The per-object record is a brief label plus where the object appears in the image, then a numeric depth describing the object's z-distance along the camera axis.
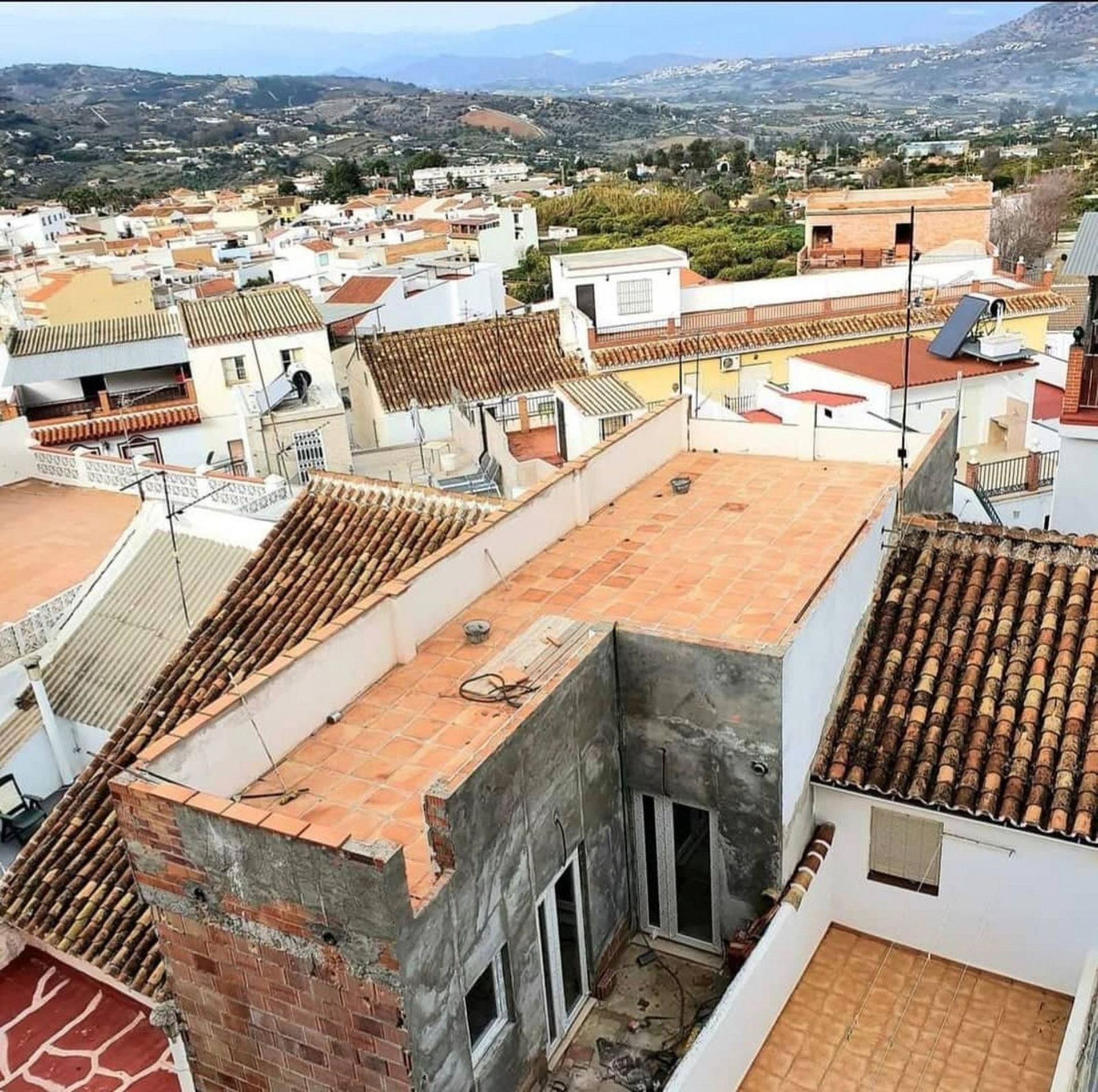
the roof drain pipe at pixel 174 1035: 8.07
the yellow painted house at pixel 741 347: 31.45
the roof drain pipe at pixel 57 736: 15.54
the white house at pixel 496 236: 80.69
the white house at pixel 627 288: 32.75
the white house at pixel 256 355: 29.34
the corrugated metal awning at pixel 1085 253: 13.33
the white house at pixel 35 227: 108.69
